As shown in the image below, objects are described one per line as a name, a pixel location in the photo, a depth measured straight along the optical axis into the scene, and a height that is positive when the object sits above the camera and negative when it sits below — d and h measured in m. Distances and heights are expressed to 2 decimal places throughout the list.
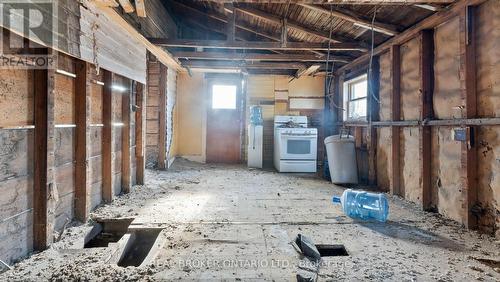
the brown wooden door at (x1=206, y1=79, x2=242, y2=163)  6.98 +0.52
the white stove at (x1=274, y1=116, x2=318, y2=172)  5.88 -0.12
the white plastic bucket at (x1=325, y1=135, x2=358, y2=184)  4.65 -0.29
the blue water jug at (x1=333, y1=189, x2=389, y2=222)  2.85 -0.64
